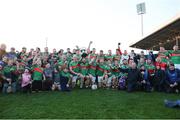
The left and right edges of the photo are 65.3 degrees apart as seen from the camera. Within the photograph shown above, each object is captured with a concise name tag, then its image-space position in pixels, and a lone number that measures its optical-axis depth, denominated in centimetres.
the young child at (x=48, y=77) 522
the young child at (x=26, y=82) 489
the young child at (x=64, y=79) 523
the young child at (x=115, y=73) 569
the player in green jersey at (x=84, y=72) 576
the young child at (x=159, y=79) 511
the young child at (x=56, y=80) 531
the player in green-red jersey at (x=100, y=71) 582
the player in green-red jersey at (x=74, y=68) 572
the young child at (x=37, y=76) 500
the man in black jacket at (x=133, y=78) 505
